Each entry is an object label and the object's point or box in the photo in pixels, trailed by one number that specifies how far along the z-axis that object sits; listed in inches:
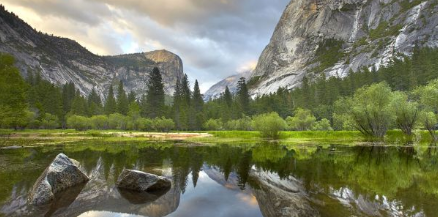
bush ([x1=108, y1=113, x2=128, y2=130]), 4186.3
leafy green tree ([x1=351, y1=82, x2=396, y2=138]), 2018.9
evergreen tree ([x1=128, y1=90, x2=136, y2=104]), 5778.1
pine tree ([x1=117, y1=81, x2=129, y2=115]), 4936.0
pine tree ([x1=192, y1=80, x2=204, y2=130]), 4704.7
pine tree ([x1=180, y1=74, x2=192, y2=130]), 4594.0
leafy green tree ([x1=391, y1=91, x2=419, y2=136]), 1983.3
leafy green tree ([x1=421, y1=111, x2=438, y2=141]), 1904.5
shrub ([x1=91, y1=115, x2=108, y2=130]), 4025.3
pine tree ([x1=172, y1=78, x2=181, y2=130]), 4633.4
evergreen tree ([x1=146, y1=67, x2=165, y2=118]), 4773.6
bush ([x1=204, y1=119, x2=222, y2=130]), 4552.2
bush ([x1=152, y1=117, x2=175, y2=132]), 4170.8
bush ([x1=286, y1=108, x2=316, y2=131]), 3392.7
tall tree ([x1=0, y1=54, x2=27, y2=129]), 1678.2
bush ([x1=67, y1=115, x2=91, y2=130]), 3841.0
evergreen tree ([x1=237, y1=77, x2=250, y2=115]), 5224.9
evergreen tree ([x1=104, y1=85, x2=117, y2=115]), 4958.2
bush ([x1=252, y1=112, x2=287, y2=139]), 2514.8
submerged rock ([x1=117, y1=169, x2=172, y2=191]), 588.1
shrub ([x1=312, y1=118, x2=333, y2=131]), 3144.7
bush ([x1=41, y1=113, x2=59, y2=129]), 3621.6
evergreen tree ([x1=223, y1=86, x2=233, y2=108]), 5893.7
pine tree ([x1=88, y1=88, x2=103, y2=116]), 4768.2
